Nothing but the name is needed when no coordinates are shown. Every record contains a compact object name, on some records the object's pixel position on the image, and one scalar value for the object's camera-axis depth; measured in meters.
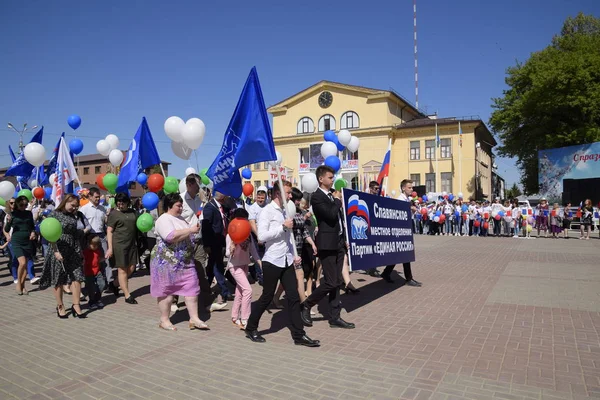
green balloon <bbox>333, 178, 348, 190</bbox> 9.24
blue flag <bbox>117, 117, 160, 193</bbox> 8.68
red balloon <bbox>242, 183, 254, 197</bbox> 11.95
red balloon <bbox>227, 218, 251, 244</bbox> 5.25
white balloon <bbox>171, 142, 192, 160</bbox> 8.24
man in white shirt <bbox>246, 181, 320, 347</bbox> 5.00
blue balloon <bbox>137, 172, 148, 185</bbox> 11.01
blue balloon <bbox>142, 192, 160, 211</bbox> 8.12
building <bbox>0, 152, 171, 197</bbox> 76.50
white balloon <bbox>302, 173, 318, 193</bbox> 7.93
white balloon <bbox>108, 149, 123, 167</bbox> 12.80
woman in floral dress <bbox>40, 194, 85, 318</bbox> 6.39
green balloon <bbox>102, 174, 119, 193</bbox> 9.86
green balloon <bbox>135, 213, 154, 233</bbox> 7.14
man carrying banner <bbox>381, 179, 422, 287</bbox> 8.56
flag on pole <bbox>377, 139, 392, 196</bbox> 9.92
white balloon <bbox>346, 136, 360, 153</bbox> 12.35
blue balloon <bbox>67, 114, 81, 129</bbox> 13.14
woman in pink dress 5.55
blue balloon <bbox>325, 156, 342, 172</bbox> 9.18
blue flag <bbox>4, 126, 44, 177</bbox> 12.42
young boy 7.14
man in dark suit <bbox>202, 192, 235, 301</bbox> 6.99
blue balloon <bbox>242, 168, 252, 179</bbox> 14.96
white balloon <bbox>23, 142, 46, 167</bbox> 10.95
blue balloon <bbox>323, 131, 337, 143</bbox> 11.48
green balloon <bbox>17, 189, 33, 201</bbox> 9.77
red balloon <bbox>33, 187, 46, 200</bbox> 11.93
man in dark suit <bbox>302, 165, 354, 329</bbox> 5.63
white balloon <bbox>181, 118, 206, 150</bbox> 7.68
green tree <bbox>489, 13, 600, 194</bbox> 32.31
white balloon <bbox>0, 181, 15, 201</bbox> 10.56
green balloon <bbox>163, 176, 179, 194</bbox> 8.29
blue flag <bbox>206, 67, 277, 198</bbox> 5.53
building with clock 46.38
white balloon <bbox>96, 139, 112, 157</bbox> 13.20
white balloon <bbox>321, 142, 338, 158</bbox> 10.51
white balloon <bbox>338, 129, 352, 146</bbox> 11.73
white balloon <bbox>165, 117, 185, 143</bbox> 7.72
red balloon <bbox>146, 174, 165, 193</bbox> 7.80
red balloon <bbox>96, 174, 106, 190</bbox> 10.80
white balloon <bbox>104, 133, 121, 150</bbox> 13.21
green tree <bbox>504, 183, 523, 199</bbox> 109.25
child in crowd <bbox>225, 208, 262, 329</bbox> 5.80
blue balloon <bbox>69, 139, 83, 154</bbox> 13.05
